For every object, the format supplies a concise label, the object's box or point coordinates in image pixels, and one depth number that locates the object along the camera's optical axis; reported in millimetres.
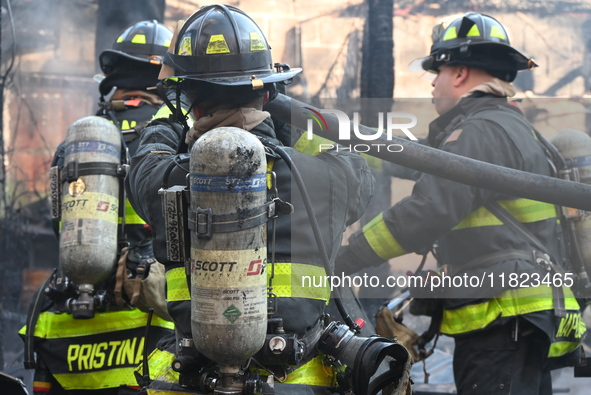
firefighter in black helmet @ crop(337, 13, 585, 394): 8117
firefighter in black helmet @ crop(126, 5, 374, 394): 5711
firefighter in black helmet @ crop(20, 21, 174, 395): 8352
